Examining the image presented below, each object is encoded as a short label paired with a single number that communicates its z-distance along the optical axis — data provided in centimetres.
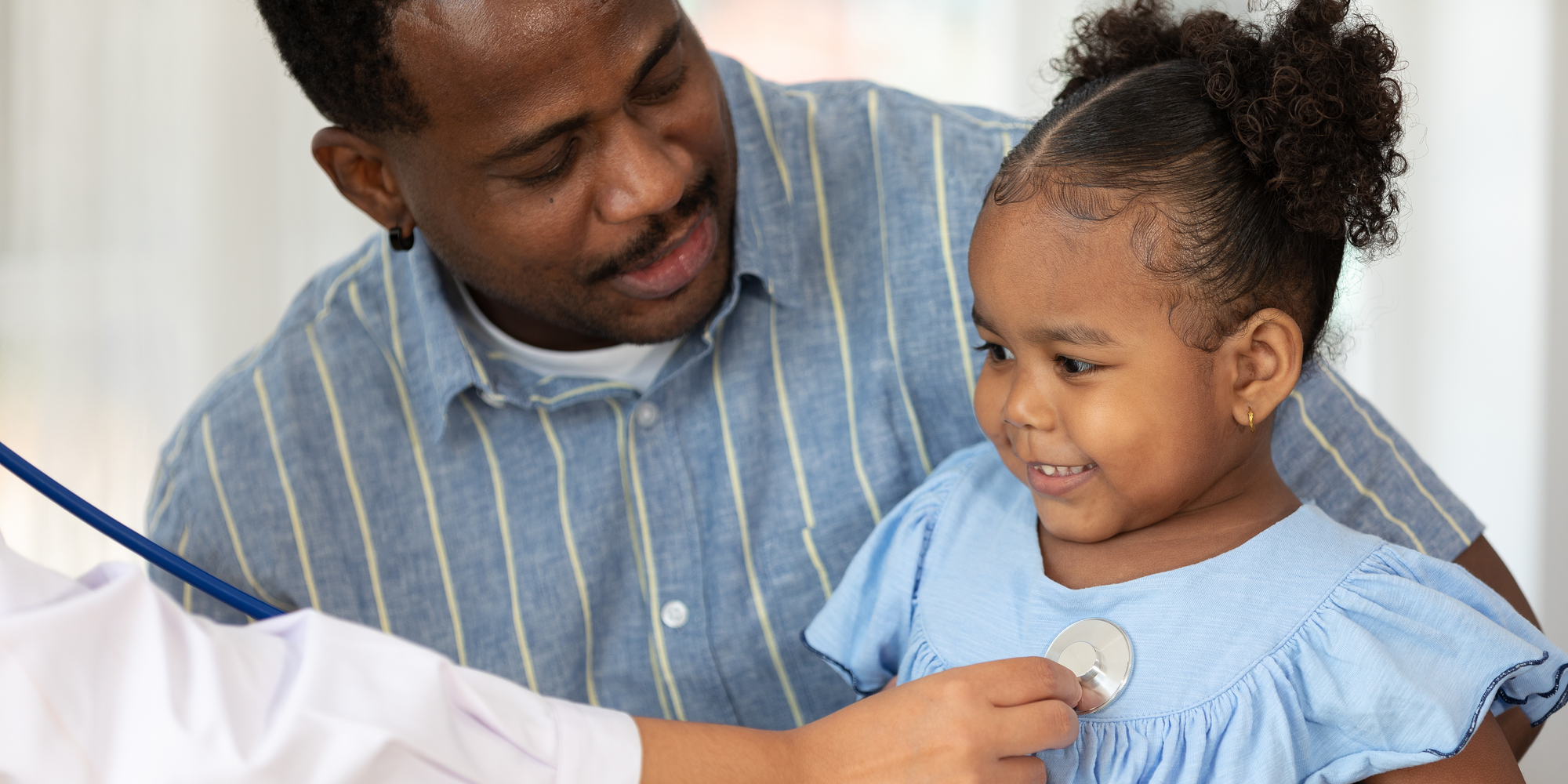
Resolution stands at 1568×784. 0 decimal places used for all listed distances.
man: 155
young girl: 136
